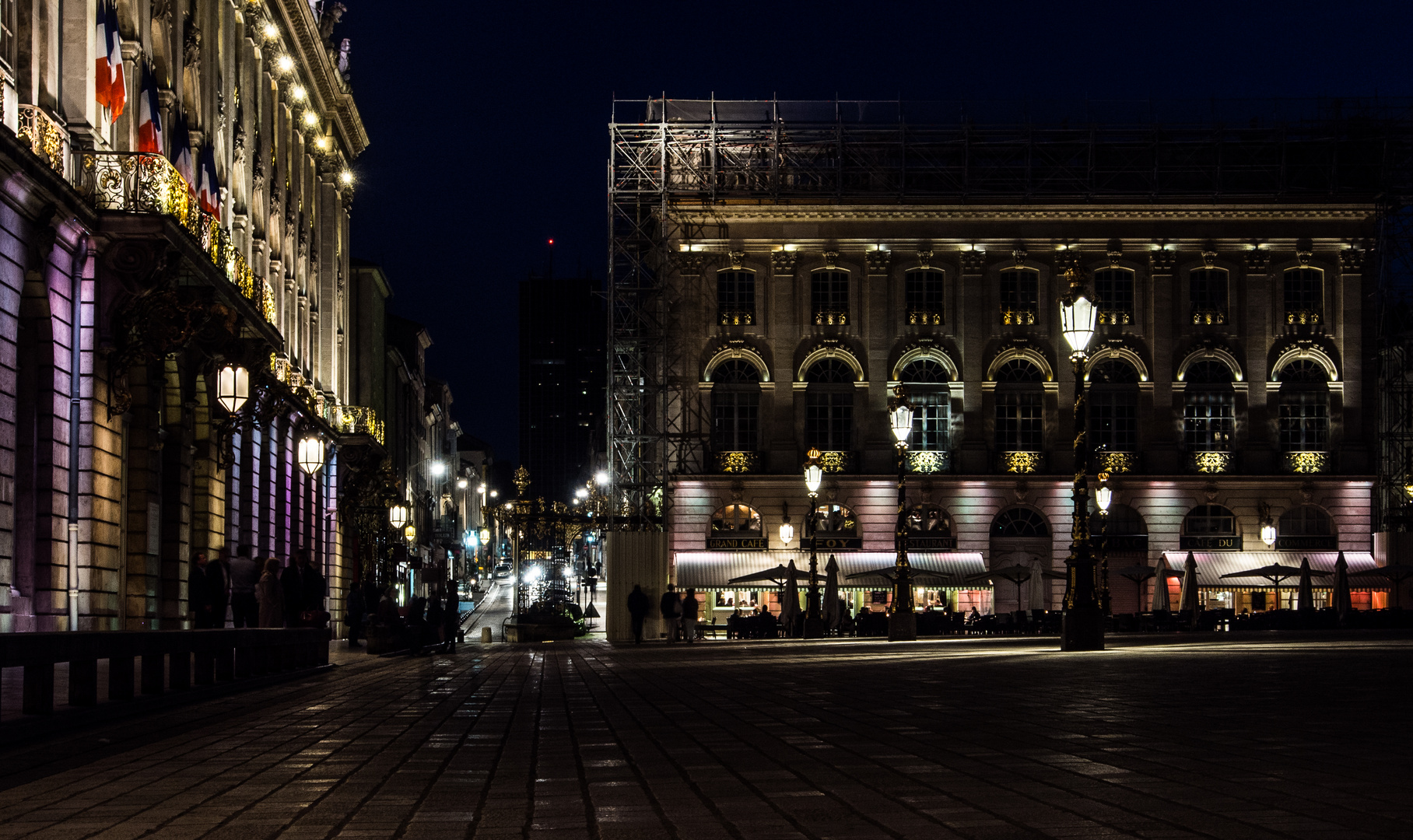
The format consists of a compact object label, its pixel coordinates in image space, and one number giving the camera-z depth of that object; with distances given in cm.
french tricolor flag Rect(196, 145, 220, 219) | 3753
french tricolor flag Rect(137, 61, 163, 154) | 3219
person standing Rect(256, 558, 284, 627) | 2758
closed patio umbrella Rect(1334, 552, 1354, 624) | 5038
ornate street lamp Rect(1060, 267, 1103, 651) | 2819
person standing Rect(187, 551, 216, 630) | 2742
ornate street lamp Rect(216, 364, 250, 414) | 3203
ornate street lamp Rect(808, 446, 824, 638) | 4955
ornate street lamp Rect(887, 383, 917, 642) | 4342
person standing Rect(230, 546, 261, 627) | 2878
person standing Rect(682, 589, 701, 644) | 5031
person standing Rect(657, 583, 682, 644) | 5047
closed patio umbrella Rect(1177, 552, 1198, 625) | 5566
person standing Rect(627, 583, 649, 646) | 4900
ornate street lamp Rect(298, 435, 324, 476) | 3509
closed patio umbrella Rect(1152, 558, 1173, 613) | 6619
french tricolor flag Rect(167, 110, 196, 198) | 3541
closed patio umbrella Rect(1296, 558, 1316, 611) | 5325
